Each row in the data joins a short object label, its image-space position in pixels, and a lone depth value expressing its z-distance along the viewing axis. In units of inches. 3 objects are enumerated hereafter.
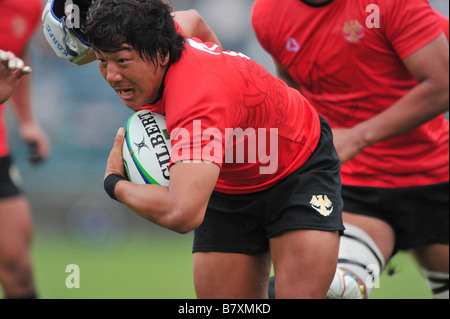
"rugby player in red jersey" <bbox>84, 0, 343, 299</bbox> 200.2
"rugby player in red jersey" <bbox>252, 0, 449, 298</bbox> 282.4
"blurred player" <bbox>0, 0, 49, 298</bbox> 373.1
